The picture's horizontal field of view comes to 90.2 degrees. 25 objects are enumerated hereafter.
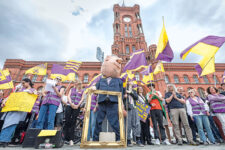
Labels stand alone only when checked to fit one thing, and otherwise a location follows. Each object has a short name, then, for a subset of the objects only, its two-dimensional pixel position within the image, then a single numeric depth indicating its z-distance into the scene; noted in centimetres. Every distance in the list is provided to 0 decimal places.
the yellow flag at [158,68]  808
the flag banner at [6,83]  472
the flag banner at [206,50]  398
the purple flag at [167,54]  462
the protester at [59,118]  371
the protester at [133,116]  335
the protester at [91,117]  407
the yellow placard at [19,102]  283
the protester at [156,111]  342
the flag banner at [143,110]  366
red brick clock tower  2141
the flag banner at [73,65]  601
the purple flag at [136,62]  480
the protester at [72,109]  329
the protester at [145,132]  354
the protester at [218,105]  357
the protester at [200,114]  337
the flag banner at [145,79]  892
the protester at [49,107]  288
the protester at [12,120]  261
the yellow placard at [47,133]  220
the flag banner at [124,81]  322
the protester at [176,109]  329
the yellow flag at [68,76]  577
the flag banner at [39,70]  611
